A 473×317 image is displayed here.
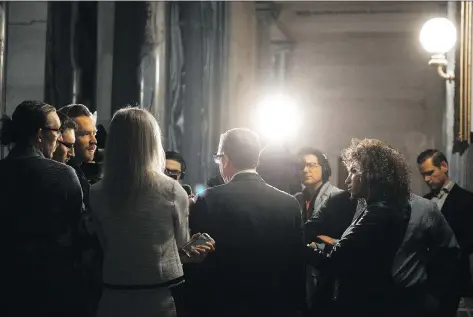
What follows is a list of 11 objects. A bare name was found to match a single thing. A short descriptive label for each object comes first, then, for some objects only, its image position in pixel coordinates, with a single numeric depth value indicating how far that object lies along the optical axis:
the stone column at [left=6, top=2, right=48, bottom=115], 7.80
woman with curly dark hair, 3.86
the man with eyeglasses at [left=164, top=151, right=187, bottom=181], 6.30
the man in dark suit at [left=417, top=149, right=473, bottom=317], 6.38
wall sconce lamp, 8.73
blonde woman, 3.41
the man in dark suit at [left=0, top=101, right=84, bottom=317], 3.45
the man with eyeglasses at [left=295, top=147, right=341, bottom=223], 6.49
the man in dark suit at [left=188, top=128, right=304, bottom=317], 3.81
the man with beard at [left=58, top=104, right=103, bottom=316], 3.53
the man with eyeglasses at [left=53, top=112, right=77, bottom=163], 4.40
